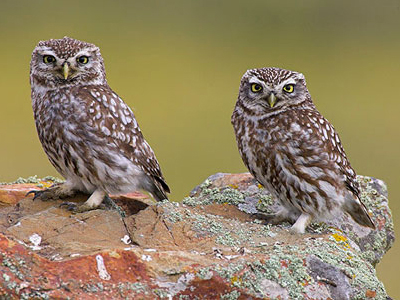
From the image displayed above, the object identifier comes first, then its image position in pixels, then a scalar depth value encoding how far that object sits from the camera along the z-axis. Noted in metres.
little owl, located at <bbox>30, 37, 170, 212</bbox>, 10.08
